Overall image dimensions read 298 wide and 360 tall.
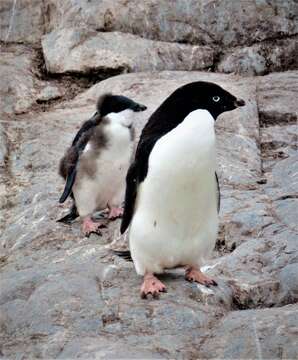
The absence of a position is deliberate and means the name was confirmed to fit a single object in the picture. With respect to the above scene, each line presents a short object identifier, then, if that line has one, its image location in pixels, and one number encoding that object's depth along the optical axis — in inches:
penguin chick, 495.8
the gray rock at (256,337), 303.0
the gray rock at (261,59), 776.3
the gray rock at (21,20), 822.5
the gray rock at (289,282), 383.2
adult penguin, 335.0
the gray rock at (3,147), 592.4
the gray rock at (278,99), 650.8
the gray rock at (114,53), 761.0
